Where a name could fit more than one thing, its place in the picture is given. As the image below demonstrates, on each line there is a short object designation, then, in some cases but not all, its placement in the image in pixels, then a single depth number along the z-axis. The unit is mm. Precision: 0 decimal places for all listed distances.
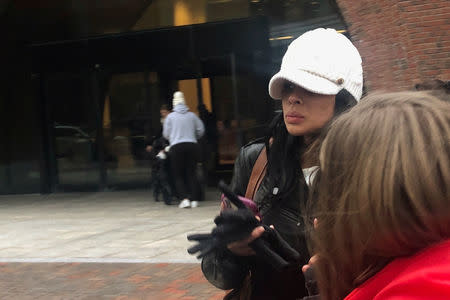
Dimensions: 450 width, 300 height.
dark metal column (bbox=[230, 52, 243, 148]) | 13374
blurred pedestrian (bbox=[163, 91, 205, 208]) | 11281
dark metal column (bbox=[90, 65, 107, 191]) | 14598
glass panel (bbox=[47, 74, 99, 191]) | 14750
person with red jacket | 1038
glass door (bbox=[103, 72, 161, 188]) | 14336
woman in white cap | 1965
